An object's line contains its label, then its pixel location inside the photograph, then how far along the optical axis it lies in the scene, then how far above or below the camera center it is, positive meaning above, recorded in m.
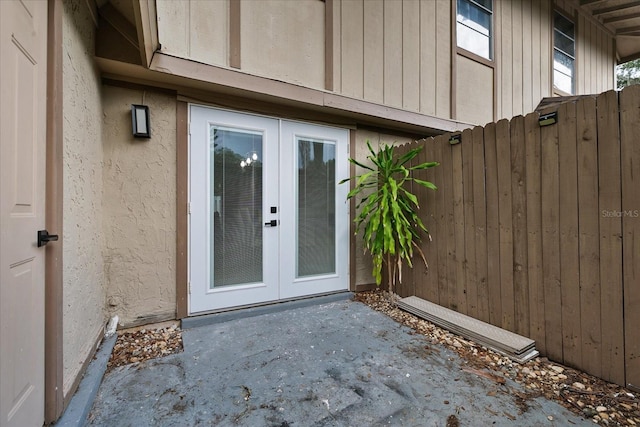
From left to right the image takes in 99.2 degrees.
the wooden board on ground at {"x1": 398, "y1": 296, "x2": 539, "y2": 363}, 2.11 -1.03
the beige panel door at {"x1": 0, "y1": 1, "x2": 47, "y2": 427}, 1.08 +0.04
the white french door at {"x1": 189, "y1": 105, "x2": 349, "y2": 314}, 2.79 +0.06
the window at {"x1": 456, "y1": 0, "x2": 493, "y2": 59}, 4.44 +3.15
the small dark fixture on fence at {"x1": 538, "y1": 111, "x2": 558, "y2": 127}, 2.02 +0.72
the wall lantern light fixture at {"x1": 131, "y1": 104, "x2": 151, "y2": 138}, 2.50 +0.87
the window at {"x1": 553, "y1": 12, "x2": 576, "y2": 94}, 5.50 +3.32
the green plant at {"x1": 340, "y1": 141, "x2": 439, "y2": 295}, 3.02 +0.01
